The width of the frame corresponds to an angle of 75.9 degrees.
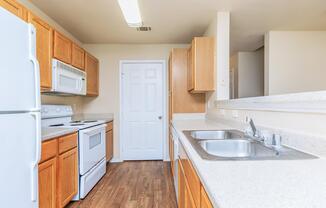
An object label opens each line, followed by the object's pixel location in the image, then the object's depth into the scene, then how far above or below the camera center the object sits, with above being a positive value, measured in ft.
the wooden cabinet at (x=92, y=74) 11.64 +1.75
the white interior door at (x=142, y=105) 13.75 -0.11
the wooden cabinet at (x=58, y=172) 5.82 -2.15
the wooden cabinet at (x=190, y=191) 2.83 -1.60
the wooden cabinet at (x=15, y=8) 5.57 +2.70
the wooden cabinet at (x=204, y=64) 9.56 +1.79
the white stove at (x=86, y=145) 8.08 -1.79
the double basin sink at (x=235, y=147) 3.52 -0.94
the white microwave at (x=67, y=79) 7.86 +1.06
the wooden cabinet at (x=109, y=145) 12.03 -2.49
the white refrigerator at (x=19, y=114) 3.72 -0.20
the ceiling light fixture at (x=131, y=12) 7.63 +3.71
